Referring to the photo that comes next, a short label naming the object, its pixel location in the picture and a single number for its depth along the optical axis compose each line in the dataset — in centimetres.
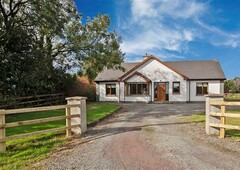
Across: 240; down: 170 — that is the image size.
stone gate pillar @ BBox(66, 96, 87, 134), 576
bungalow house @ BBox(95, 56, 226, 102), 1817
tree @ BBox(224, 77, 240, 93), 2462
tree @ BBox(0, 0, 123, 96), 980
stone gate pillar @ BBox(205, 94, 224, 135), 551
